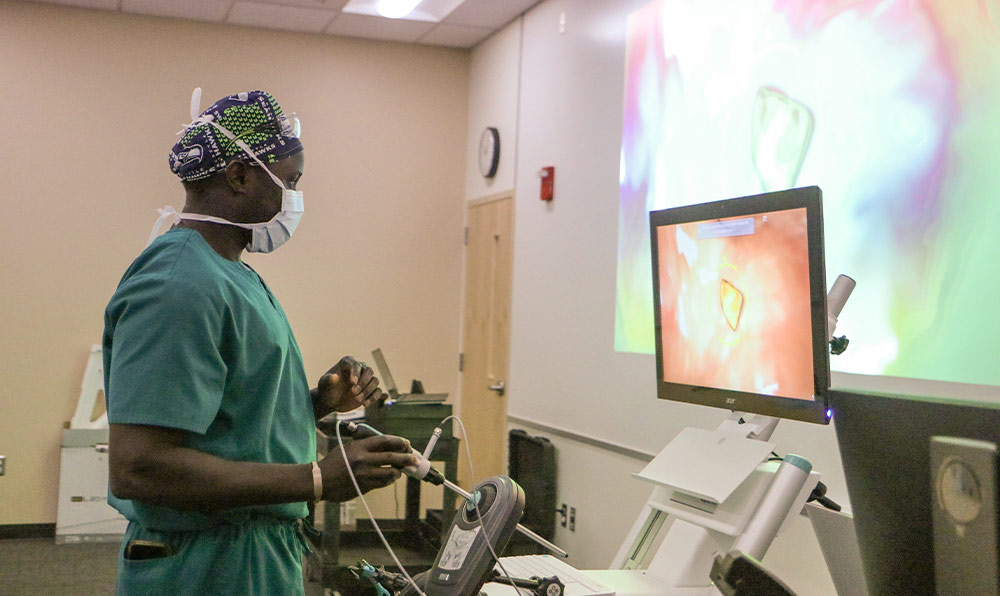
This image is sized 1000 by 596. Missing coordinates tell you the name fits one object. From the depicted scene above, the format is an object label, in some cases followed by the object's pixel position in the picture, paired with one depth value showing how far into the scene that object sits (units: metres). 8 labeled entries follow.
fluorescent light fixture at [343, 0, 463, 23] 4.97
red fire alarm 4.43
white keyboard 1.59
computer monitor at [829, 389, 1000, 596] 0.84
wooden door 5.00
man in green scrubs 1.19
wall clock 5.23
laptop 4.24
